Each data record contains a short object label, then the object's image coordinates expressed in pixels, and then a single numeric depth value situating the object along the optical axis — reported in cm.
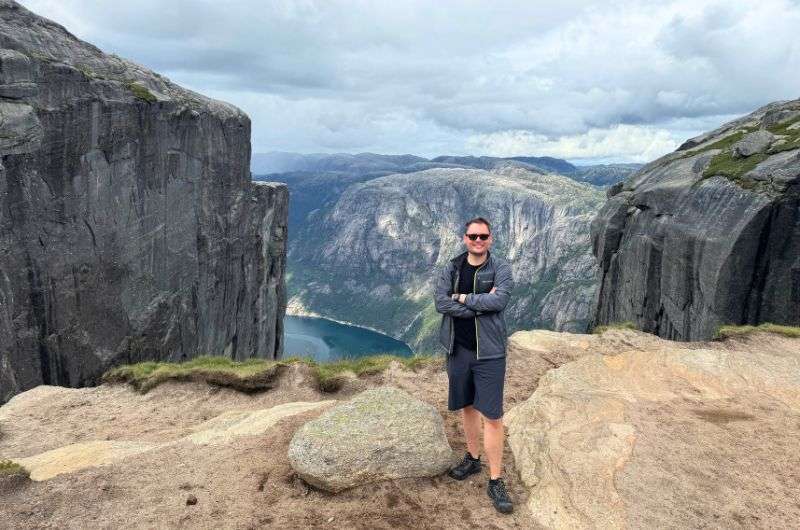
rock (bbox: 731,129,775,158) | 5591
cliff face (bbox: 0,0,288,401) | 4853
